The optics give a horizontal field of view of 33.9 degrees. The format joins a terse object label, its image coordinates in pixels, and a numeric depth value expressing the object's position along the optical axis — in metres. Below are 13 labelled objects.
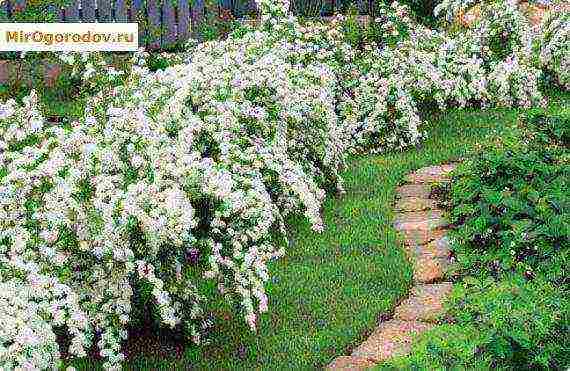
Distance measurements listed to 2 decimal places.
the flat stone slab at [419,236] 4.74
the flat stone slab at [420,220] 4.96
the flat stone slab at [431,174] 5.77
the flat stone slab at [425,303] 3.86
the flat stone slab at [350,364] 3.44
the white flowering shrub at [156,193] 3.14
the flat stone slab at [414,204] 5.27
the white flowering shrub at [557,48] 8.44
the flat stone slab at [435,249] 4.56
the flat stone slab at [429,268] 4.29
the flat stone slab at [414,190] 5.52
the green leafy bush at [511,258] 3.13
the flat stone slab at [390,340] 3.52
